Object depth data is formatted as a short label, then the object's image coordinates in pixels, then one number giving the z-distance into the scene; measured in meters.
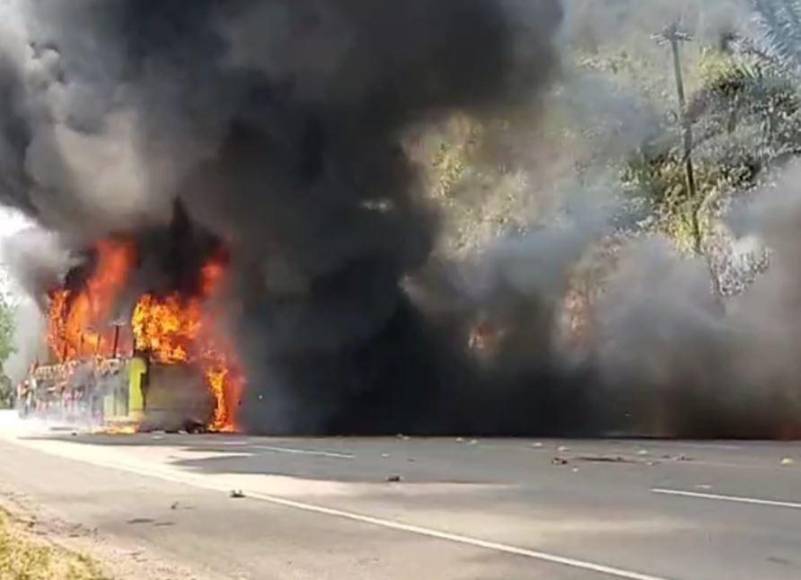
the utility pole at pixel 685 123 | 31.48
